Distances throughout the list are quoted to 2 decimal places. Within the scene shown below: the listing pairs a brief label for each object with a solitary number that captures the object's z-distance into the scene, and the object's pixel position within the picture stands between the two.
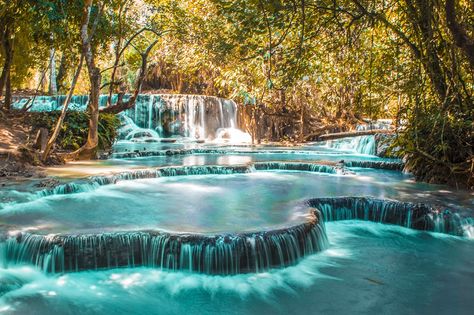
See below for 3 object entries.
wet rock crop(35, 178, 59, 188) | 8.20
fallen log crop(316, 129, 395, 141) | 15.56
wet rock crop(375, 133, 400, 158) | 16.20
